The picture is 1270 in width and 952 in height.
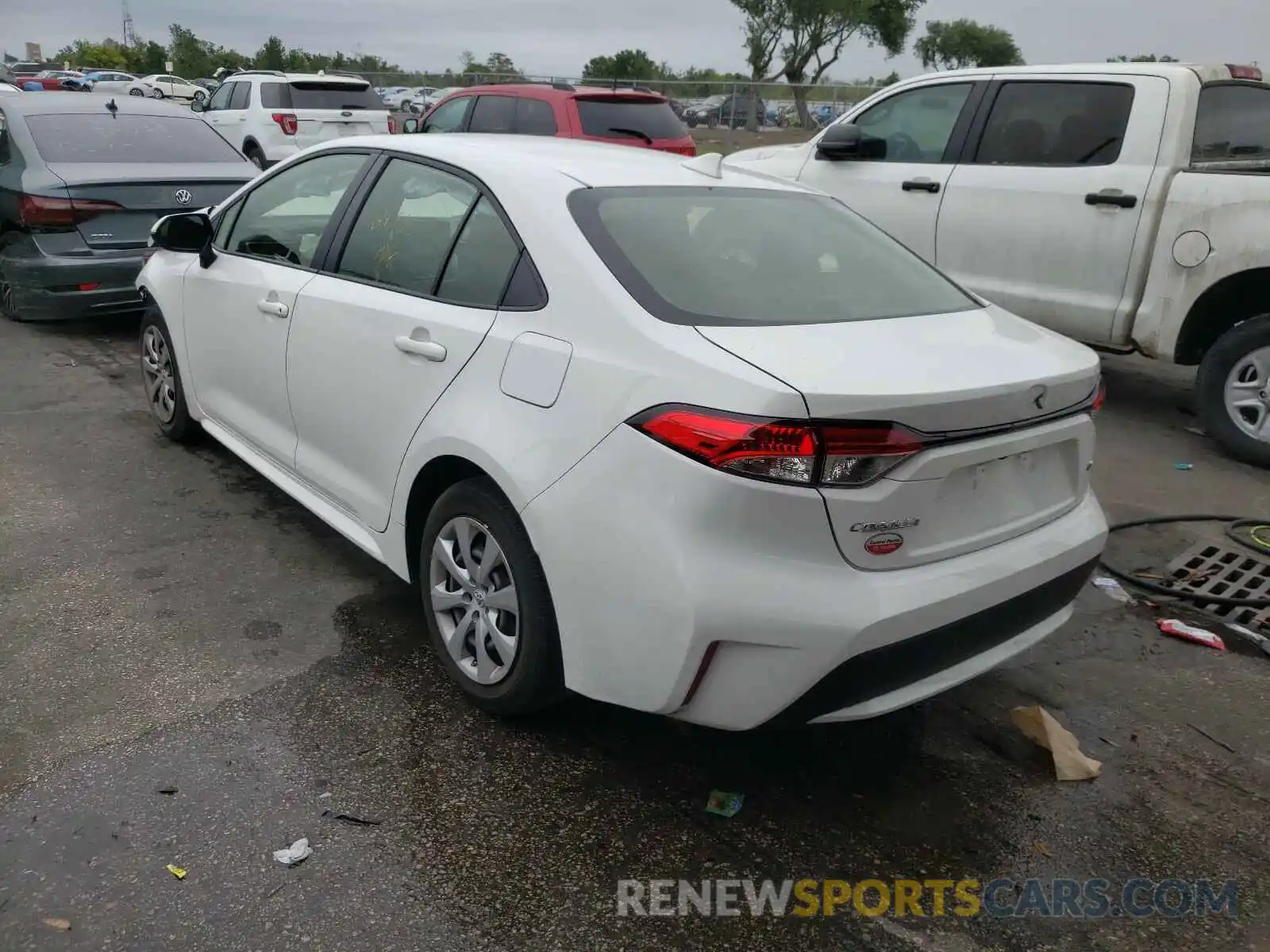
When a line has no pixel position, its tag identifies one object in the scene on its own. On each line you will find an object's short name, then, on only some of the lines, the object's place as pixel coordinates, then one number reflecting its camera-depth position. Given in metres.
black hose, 3.94
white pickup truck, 5.40
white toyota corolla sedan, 2.29
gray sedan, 6.66
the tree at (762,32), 55.25
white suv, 15.54
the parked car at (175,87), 32.88
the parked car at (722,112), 26.23
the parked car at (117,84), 32.94
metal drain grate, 3.91
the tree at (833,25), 54.59
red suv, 9.98
